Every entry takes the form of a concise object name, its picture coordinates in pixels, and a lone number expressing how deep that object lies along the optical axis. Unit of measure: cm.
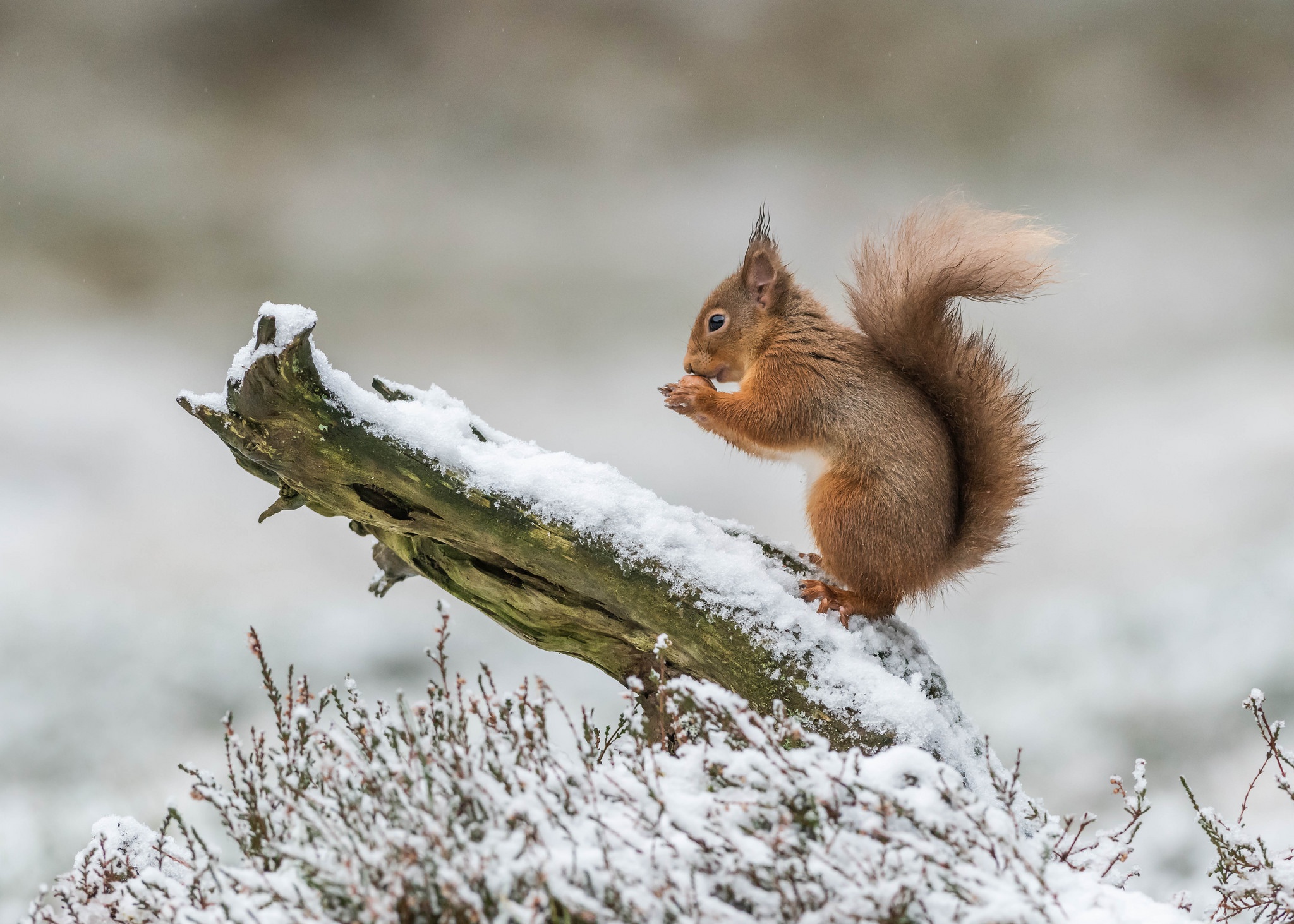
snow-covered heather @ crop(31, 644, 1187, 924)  806
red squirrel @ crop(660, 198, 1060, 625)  837
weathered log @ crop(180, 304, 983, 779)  835
